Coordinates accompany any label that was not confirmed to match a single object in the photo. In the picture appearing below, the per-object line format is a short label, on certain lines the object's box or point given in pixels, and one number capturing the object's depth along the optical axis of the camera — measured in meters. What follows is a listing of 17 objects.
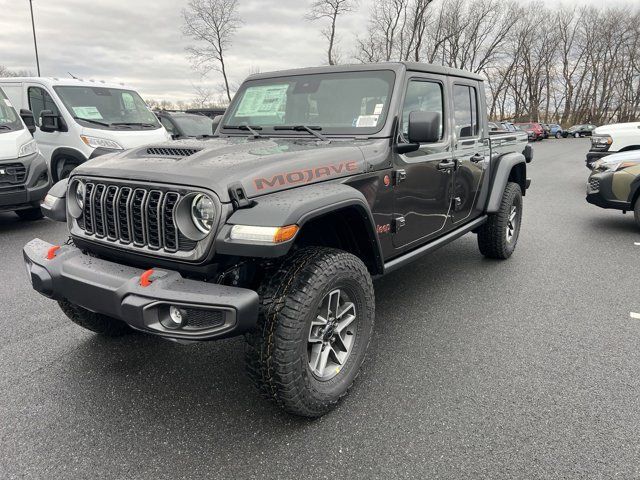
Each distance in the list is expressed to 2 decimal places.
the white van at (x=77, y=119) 7.55
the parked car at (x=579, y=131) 45.09
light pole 23.68
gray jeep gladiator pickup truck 2.07
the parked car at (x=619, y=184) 6.41
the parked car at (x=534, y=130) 34.28
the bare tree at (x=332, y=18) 29.84
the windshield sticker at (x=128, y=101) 8.82
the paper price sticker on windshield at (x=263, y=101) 3.55
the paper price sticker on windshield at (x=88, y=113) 7.86
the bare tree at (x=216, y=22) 27.86
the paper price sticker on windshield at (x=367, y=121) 3.09
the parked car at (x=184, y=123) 11.00
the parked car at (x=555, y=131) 41.96
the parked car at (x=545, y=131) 38.06
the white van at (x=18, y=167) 6.27
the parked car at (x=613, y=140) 9.70
